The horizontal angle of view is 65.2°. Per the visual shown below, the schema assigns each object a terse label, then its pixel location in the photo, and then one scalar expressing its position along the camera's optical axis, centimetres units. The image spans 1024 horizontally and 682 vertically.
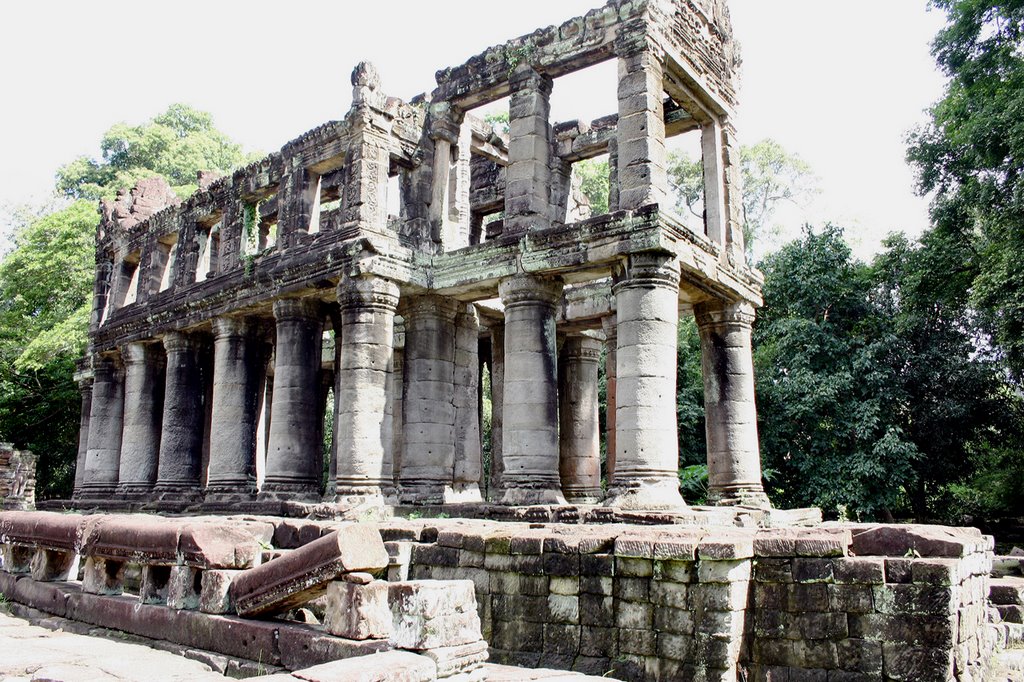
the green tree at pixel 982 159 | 1697
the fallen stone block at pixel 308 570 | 591
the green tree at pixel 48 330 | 2633
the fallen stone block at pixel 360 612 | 560
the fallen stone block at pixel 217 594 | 666
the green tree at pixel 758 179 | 3161
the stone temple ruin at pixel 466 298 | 1189
